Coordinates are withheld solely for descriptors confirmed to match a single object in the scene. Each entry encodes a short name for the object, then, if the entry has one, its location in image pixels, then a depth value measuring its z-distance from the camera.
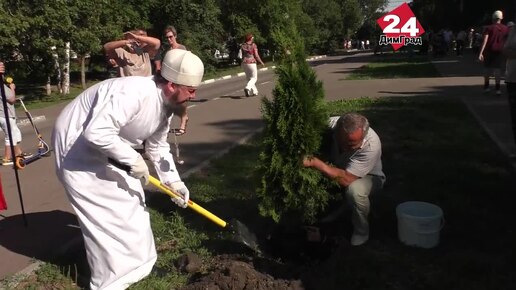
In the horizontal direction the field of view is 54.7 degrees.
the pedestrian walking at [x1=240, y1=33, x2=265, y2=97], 13.80
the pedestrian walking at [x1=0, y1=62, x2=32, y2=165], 7.35
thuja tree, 3.75
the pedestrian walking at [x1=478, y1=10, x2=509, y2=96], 11.30
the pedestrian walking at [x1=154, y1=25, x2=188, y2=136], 7.64
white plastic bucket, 4.01
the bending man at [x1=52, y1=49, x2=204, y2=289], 3.01
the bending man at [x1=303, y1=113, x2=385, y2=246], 3.95
